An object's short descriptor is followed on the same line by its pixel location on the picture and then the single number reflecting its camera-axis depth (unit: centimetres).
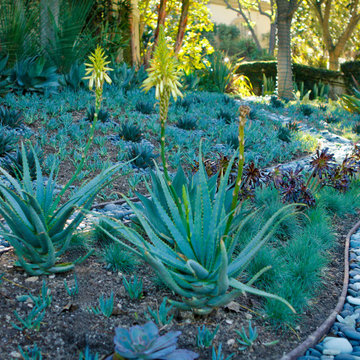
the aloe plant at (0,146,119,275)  212
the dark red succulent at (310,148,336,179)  357
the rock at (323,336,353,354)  196
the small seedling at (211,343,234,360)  169
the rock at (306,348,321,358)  193
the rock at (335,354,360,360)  190
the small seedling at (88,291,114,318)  197
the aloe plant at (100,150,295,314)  186
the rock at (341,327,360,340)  206
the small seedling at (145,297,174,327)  194
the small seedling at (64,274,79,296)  209
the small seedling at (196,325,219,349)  183
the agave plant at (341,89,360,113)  692
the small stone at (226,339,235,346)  189
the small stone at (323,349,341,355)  193
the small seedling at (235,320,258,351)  187
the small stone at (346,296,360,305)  238
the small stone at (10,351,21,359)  172
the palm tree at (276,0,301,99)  1018
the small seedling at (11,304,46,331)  185
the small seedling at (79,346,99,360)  162
